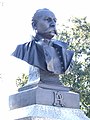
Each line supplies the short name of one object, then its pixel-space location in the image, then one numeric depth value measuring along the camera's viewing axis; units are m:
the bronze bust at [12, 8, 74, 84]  7.50
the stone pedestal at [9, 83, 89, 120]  7.05
